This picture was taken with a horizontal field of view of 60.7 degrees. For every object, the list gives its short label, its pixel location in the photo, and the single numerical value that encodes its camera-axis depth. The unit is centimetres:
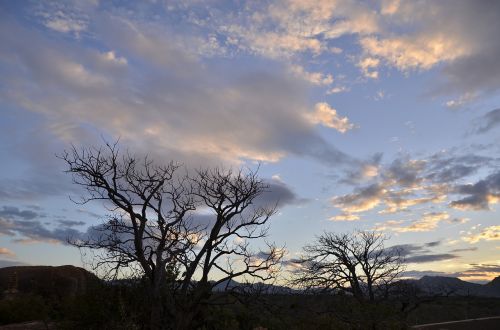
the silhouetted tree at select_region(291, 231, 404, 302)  2706
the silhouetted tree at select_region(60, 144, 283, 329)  1520
